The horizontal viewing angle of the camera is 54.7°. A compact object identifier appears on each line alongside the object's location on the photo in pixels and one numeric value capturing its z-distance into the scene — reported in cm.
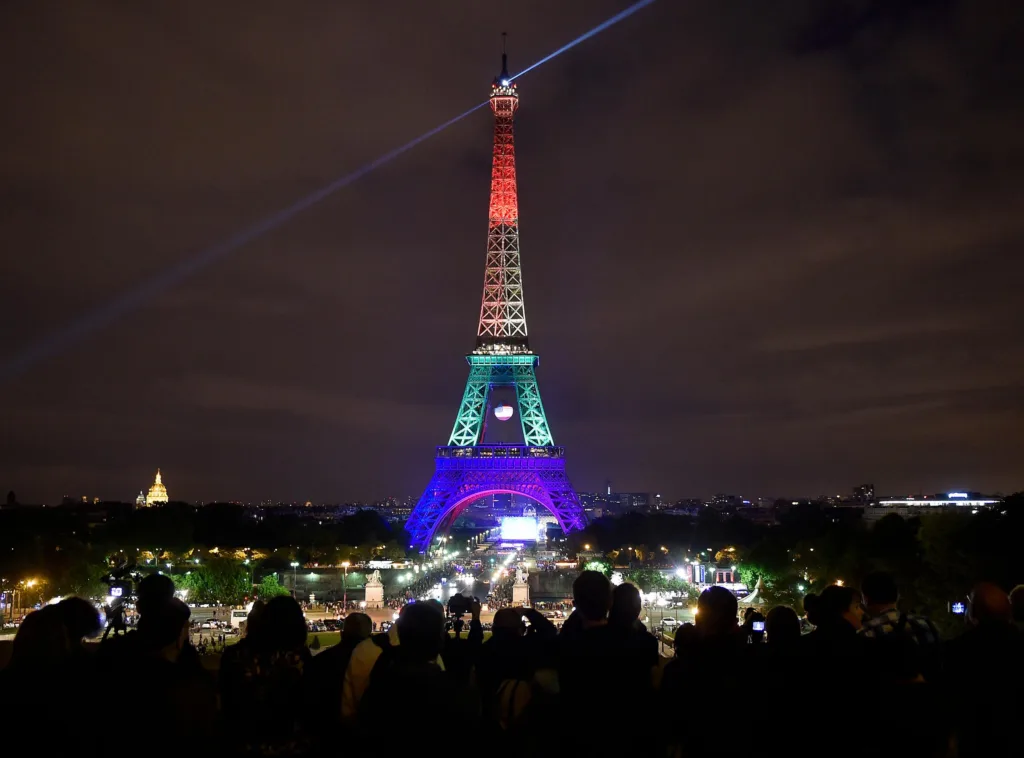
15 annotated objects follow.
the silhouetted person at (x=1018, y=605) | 876
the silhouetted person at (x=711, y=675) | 694
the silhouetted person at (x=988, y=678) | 678
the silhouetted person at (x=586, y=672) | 610
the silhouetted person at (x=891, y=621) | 871
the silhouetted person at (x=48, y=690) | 542
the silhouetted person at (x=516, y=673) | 712
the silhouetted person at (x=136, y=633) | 586
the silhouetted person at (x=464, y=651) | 997
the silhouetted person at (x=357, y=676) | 732
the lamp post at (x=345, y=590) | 6416
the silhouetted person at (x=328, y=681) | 748
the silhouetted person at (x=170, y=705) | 529
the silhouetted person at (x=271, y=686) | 604
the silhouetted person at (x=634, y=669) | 615
